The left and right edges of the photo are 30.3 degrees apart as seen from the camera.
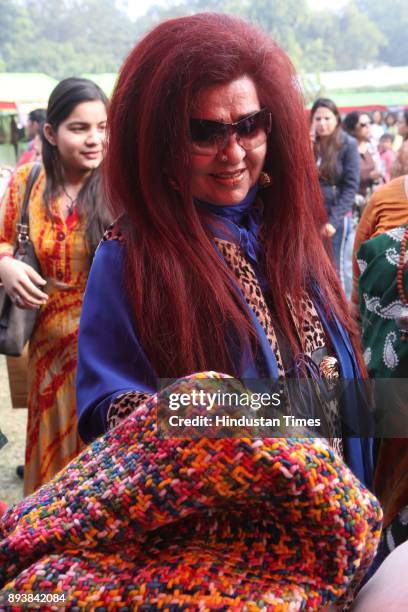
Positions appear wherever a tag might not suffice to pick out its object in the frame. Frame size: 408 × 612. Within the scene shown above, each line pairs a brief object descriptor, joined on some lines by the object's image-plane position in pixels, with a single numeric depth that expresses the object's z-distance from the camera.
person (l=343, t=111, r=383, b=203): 8.79
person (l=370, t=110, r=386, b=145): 15.09
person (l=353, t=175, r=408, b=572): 2.04
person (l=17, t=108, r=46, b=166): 7.97
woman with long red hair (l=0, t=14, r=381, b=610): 0.88
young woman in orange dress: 3.28
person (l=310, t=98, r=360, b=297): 7.09
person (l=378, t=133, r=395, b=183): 11.33
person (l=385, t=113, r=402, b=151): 18.06
